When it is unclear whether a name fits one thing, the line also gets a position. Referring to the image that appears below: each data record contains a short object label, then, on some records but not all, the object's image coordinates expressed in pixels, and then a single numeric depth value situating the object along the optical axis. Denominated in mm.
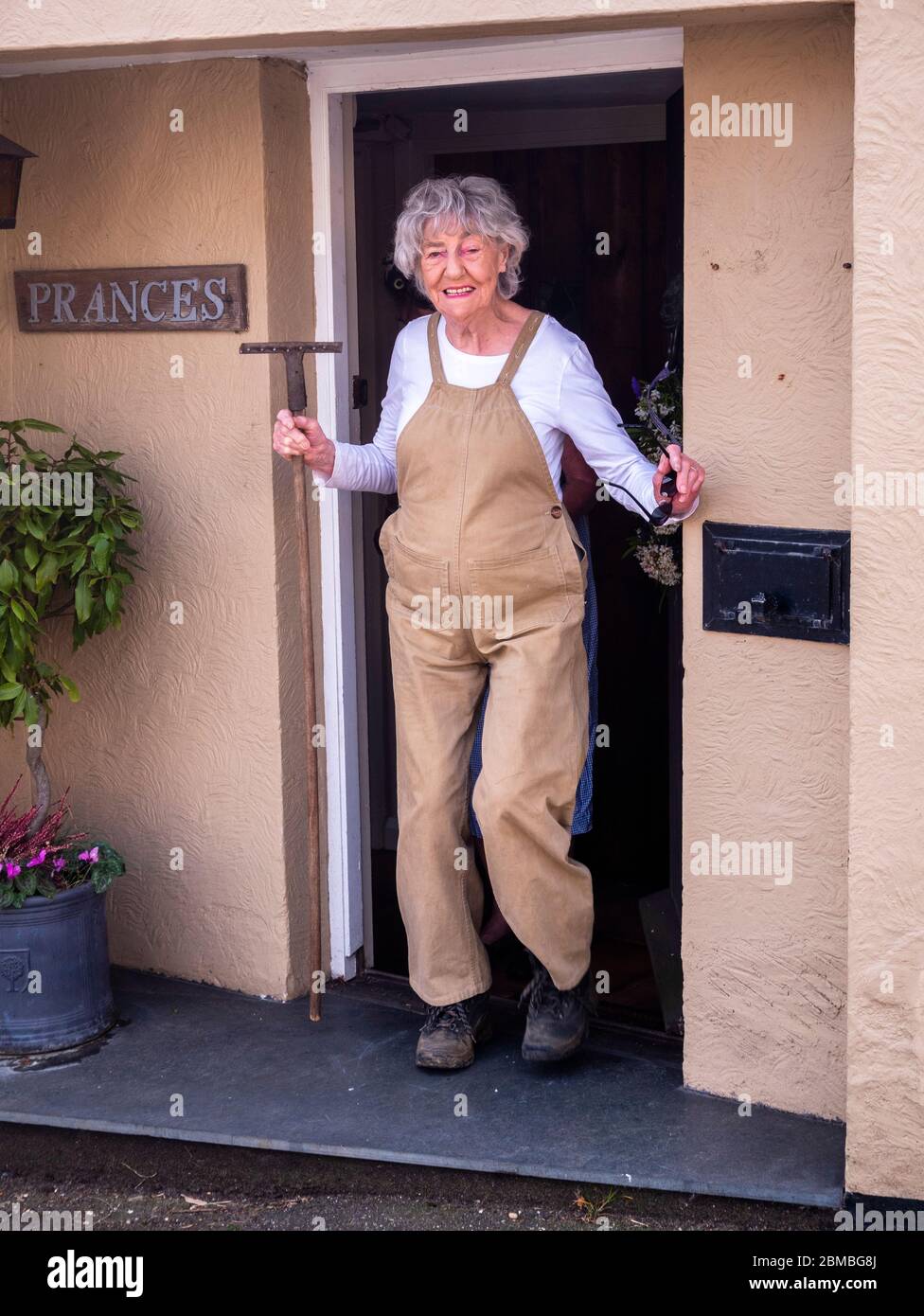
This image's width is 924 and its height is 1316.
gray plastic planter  4320
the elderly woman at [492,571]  3900
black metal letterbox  3639
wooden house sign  4430
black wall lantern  4168
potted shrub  4176
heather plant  4324
